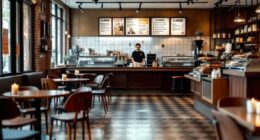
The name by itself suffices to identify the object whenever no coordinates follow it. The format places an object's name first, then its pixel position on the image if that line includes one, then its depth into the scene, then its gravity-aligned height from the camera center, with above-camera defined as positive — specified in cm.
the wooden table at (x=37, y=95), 500 -50
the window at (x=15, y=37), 842 +46
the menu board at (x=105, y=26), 1565 +119
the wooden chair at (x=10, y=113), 407 -58
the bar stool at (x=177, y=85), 1291 -95
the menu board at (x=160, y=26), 1562 +119
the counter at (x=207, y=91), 740 -70
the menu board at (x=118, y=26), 1562 +119
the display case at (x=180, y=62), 1372 -19
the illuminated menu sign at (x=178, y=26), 1562 +119
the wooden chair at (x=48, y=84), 730 -51
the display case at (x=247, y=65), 611 -13
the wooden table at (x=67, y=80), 852 -50
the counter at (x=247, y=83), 590 -41
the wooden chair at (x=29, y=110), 586 -80
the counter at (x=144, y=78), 1306 -71
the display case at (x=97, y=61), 1364 -16
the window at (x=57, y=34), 1347 +78
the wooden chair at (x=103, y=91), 877 -77
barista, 1375 -2
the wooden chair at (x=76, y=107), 489 -63
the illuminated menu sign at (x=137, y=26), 1561 +119
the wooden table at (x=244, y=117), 291 -49
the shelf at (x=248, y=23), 1320 +117
